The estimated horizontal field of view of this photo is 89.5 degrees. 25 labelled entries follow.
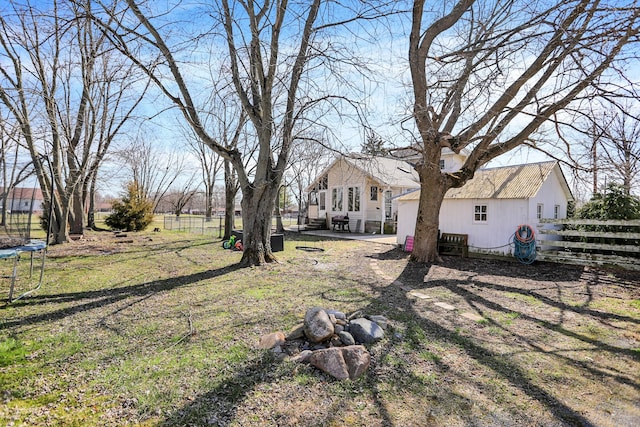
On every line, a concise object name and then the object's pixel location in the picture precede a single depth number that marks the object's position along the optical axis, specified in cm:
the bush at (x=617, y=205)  853
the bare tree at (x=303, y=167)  1109
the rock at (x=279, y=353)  318
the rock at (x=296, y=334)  354
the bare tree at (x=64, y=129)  881
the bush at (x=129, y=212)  1788
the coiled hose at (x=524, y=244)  923
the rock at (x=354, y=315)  415
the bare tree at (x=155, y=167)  2944
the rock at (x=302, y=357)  312
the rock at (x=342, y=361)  292
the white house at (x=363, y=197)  1833
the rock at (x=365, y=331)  357
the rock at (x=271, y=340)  340
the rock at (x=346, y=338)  343
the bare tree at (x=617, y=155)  517
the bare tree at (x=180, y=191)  3588
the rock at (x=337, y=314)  391
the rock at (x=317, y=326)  341
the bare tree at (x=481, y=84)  414
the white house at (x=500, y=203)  976
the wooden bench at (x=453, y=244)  1056
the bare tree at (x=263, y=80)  566
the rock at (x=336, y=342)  342
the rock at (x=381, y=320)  399
